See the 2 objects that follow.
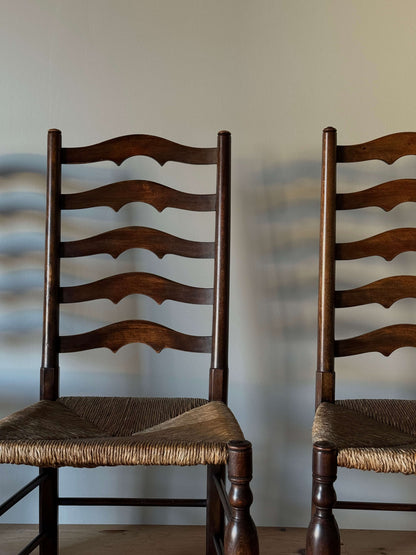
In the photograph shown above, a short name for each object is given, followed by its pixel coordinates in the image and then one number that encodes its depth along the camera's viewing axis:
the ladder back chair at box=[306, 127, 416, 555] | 1.02
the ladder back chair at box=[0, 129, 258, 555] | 1.03
